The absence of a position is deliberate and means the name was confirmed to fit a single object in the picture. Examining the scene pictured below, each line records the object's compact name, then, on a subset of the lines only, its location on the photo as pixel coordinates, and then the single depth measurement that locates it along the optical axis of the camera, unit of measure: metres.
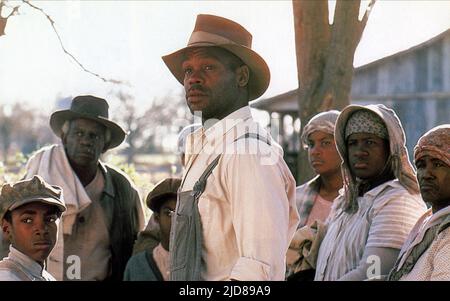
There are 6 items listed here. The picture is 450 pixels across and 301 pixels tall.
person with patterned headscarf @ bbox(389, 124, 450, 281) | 7.83
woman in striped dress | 8.71
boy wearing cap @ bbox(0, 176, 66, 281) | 7.97
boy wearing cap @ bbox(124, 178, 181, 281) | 10.26
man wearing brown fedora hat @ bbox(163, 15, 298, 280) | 6.98
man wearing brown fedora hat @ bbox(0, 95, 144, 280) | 10.32
